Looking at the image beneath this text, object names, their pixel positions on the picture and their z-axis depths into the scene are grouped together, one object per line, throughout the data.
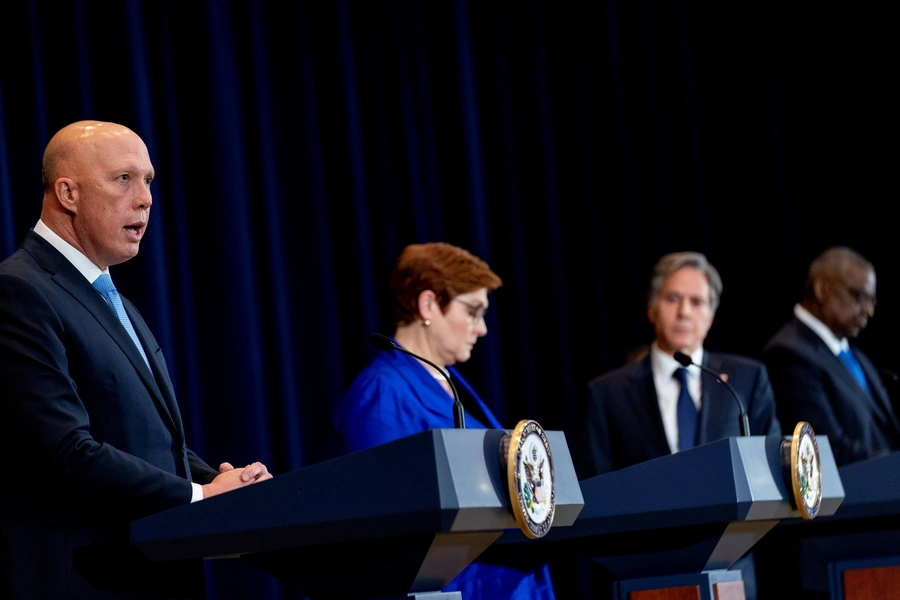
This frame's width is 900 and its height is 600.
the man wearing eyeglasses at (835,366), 8.36
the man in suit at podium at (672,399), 7.47
